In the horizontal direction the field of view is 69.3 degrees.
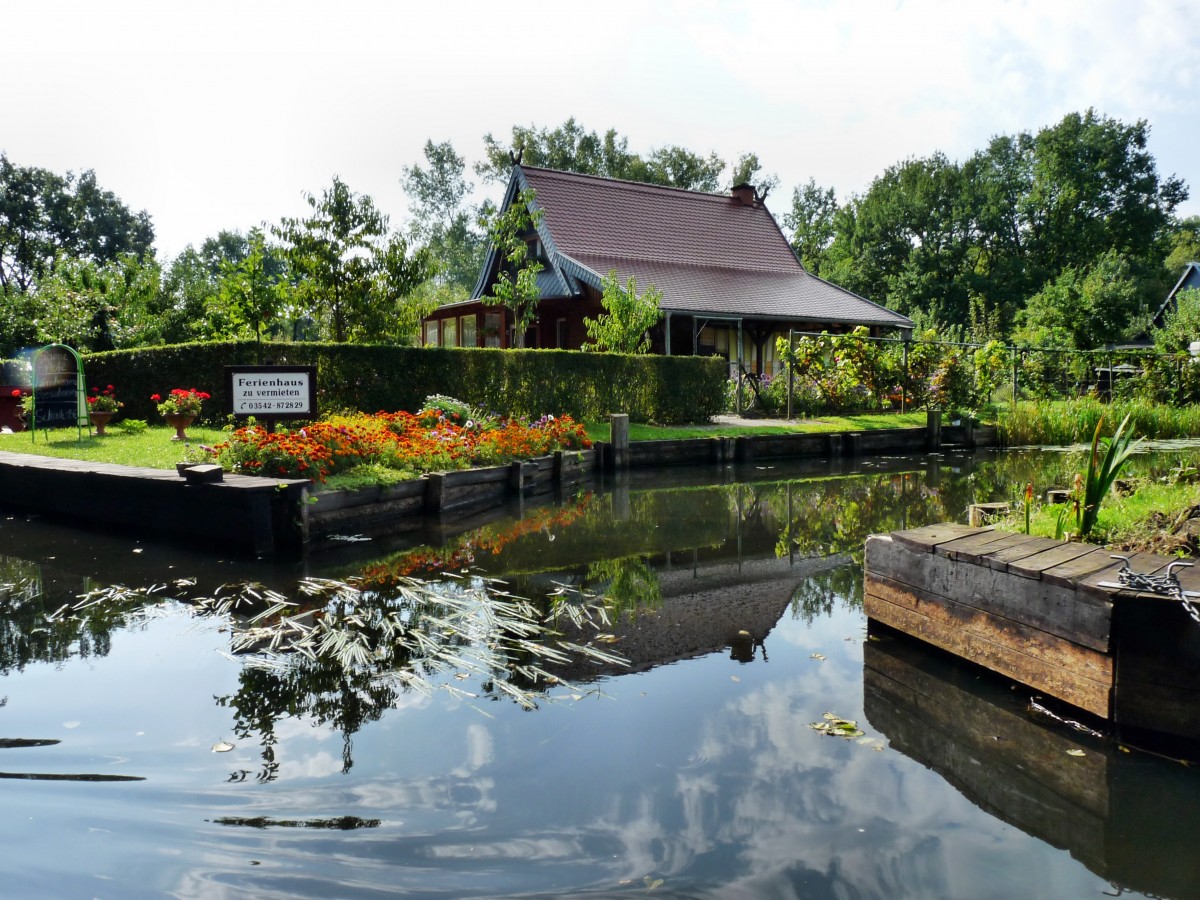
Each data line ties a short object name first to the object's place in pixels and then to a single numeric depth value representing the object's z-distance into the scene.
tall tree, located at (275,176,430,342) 19.06
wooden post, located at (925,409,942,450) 18.81
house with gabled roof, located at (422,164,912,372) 25.42
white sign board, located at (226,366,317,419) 9.68
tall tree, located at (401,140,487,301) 59.69
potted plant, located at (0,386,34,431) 15.92
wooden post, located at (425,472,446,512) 9.99
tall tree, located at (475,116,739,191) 48.09
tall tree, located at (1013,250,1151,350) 31.31
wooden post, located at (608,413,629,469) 15.12
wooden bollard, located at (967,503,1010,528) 6.12
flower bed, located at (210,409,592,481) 8.70
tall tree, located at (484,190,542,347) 23.27
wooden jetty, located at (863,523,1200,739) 3.63
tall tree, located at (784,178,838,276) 60.94
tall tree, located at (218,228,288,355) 20.91
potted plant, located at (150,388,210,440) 12.93
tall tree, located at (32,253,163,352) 20.94
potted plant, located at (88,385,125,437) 13.61
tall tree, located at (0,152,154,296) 44.94
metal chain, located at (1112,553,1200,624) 3.48
